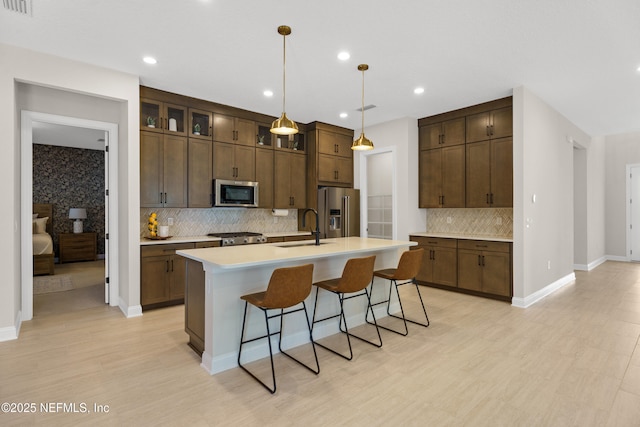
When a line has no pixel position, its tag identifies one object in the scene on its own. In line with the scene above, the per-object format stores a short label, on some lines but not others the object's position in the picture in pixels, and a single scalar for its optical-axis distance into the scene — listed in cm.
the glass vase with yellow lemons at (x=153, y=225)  454
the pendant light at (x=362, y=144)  393
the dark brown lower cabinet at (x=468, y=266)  463
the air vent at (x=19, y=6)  262
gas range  476
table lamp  795
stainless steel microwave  500
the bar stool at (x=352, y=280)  295
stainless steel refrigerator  609
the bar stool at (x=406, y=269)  337
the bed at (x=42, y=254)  628
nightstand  781
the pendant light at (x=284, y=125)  315
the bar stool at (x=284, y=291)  242
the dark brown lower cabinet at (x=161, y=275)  413
